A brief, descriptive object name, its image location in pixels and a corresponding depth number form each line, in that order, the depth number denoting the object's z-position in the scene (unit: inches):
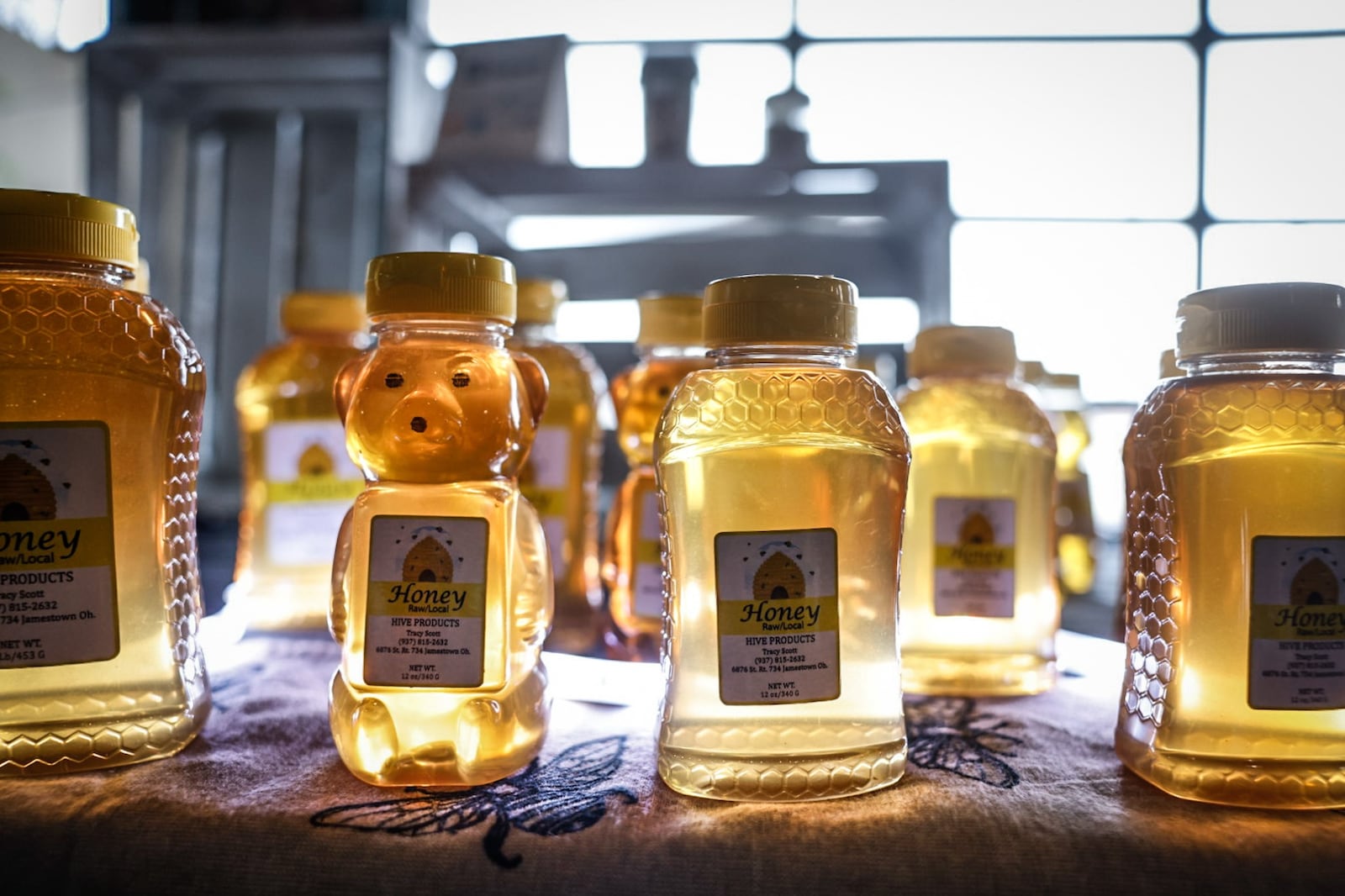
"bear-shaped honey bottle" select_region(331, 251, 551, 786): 19.6
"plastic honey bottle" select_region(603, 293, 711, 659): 30.3
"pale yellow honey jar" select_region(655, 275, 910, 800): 19.5
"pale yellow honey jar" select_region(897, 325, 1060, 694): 27.6
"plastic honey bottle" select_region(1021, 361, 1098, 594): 38.8
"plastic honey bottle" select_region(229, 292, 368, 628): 35.4
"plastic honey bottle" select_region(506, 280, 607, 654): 32.2
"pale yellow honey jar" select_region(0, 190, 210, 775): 19.7
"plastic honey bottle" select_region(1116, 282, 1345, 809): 18.9
